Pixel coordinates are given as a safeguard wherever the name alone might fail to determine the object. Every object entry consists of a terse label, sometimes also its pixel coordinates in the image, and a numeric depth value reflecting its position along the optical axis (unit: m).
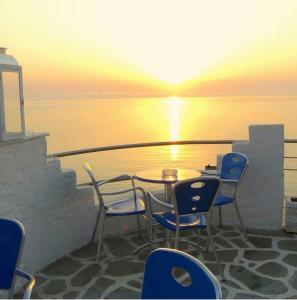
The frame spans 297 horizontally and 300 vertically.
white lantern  2.96
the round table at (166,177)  3.40
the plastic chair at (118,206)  3.32
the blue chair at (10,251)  1.78
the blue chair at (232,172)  3.74
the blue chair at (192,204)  2.78
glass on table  3.47
